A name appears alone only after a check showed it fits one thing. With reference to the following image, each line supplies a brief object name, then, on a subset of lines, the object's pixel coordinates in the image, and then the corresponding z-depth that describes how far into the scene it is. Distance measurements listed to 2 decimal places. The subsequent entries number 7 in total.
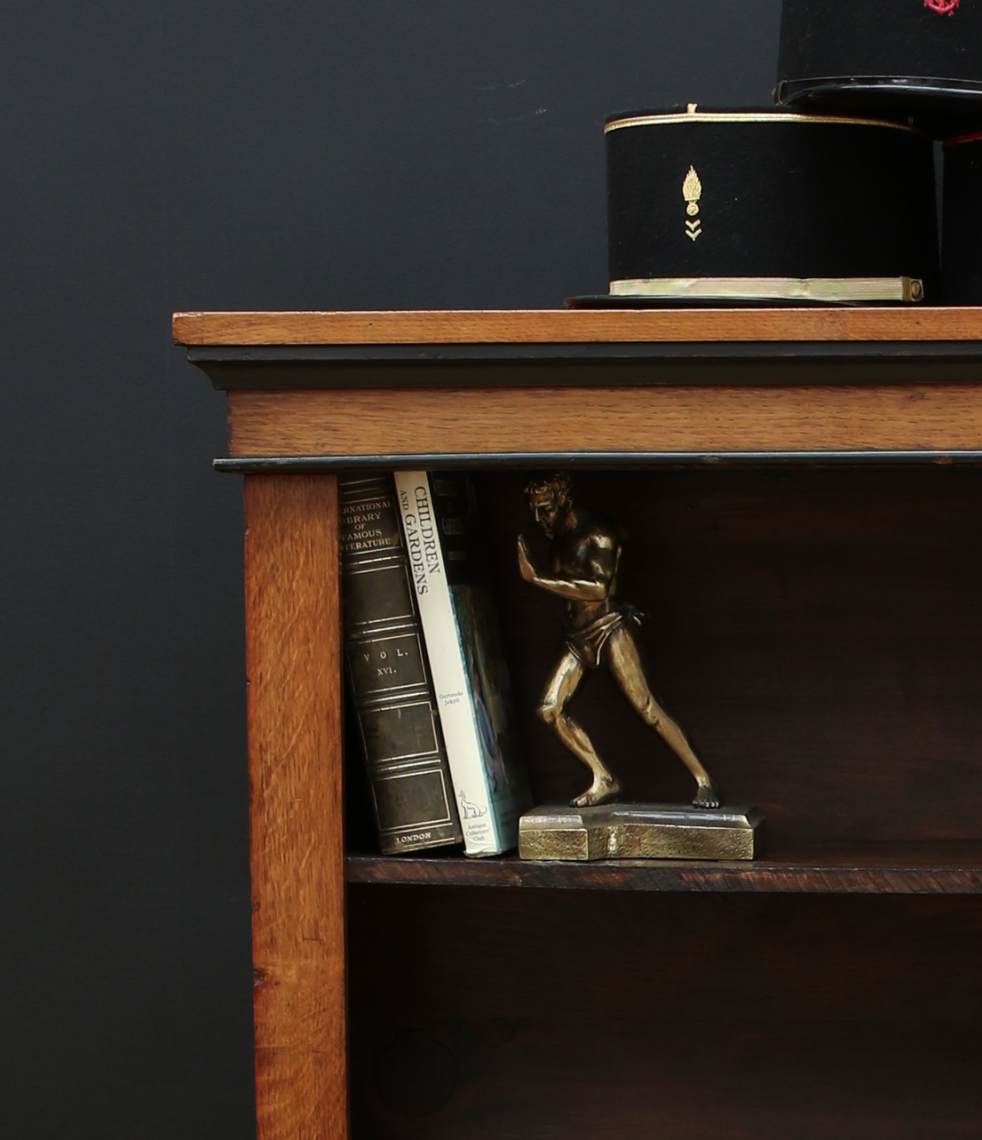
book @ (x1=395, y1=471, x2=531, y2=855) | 2.08
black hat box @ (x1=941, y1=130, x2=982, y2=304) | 2.08
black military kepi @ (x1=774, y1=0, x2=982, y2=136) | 2.00
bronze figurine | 2.13
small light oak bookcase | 2.23
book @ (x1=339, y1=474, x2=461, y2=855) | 2.09
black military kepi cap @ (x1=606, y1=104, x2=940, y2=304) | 2.05
